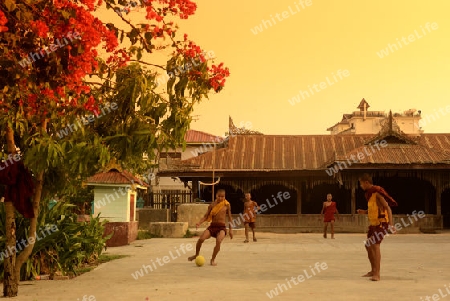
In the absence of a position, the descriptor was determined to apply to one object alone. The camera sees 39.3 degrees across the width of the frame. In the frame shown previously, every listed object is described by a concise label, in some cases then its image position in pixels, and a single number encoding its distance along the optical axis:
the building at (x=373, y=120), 79.19
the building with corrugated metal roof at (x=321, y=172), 29.38
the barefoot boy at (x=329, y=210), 22.94
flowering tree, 7.07
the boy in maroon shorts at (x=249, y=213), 21.39
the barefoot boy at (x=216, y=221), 12.98
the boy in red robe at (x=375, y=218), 10.41
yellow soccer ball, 12.47
